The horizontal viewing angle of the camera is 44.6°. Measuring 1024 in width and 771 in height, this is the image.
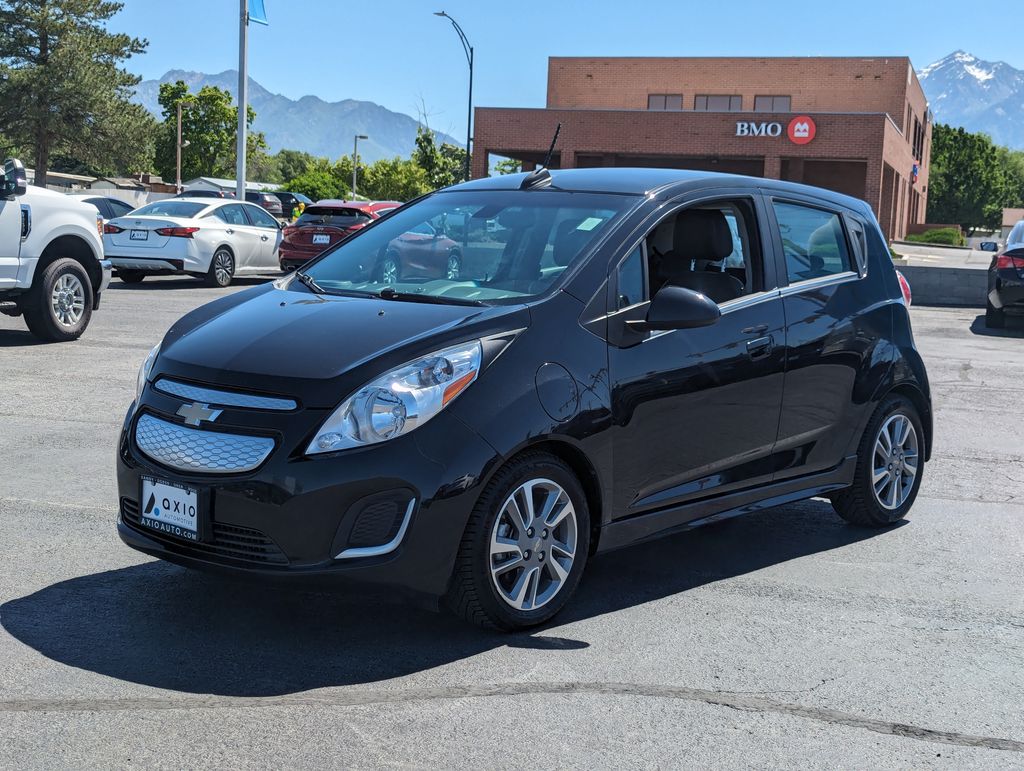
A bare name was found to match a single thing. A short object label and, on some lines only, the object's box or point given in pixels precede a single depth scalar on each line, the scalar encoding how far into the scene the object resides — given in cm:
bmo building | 4659
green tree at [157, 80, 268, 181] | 10325
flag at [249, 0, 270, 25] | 3189
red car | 2258
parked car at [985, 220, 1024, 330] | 1719
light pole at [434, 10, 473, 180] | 4238
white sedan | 1986
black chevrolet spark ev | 415
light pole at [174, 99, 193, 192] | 10081
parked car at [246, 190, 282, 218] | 5412
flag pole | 3147
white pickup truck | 1177
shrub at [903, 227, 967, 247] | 6292
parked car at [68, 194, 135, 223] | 2669
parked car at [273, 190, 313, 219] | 6766
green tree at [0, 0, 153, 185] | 6225
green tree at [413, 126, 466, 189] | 8900
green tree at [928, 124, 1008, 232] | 9938
